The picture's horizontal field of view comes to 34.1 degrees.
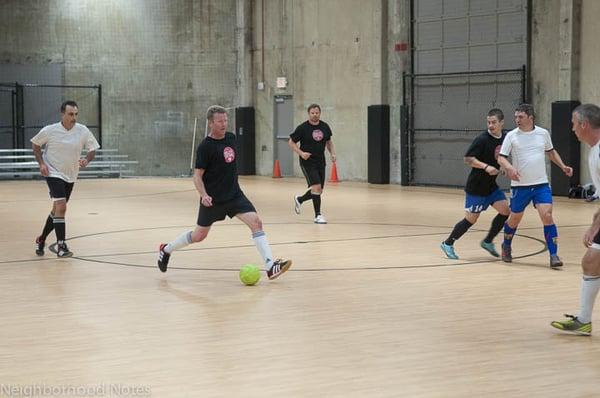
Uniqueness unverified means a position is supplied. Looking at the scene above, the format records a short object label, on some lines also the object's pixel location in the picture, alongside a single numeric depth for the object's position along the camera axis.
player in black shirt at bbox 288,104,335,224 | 18.42
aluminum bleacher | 32.31
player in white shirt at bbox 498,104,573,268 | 12.43
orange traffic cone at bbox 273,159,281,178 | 33.38
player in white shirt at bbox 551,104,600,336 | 7.89
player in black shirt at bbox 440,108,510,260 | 12.88
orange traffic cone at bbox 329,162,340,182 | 30.32
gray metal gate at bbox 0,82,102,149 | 33.28
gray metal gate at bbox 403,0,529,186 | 25.78
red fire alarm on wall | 28.92
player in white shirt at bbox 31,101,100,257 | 13.41
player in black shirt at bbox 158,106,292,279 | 11.22
